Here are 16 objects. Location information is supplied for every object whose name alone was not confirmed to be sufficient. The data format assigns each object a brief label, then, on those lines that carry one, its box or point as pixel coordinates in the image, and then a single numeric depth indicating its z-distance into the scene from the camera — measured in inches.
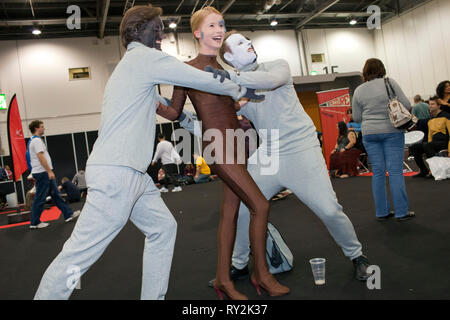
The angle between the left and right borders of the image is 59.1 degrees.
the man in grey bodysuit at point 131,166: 61.3
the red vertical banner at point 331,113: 369.1
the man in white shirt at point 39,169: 227.9
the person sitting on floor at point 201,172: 426.0
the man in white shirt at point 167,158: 410.3
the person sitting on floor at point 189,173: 438.0
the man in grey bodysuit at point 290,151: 85.0
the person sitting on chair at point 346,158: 310.0
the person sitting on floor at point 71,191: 388.8
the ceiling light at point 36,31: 508.7
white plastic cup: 89.8
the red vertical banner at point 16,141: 268.5
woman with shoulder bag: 144.0
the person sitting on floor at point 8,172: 487.4
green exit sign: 533.0
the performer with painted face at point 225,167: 83.1
